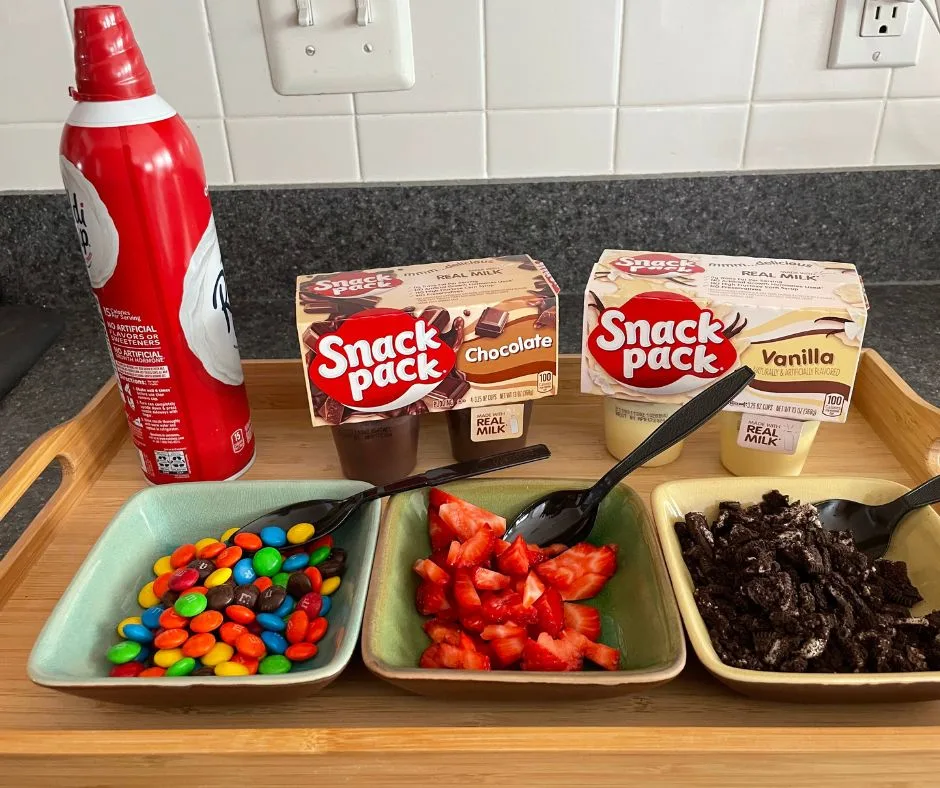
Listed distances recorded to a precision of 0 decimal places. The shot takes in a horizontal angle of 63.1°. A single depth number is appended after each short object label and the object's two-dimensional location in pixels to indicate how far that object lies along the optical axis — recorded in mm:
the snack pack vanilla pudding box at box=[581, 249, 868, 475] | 712
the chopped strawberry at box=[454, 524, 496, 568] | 669
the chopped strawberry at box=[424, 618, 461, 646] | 616
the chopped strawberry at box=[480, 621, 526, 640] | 608
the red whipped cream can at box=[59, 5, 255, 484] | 632
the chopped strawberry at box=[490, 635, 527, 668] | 604
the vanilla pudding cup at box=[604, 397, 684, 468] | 796
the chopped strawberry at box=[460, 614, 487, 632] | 626
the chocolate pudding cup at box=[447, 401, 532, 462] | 780
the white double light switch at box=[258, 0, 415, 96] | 957
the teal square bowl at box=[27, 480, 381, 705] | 542
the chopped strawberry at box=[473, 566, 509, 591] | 647
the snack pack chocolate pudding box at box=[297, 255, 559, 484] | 705
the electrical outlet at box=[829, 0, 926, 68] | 979
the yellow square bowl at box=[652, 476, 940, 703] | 530
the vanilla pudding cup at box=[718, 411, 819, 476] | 759
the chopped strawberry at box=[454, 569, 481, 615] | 633
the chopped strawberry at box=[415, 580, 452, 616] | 654
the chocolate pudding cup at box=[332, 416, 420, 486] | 768
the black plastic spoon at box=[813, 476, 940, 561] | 672
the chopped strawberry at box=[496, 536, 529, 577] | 663
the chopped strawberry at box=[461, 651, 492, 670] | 592
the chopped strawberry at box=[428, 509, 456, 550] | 708
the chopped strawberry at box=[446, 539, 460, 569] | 669
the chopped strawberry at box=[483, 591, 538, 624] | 624
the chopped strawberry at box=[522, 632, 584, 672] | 589
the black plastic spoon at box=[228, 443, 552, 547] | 711
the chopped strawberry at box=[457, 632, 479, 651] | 604
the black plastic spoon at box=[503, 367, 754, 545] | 709
